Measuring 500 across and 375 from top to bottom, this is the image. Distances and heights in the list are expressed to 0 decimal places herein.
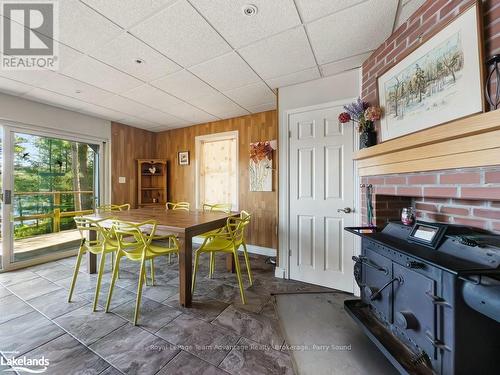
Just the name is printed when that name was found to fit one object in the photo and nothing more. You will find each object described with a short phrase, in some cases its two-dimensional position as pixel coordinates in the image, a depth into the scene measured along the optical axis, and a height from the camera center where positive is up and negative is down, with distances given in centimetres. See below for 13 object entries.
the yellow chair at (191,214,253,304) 209 -62
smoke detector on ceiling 145 +129
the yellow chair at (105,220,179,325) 183 -57
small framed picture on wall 445 +68
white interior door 230 -12
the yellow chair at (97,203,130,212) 340 -33
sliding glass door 290 -4
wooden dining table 194 -38
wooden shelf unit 448 +12
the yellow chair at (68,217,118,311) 194 -59
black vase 191 +46
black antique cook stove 90 -59
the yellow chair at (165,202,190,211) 371 -33
